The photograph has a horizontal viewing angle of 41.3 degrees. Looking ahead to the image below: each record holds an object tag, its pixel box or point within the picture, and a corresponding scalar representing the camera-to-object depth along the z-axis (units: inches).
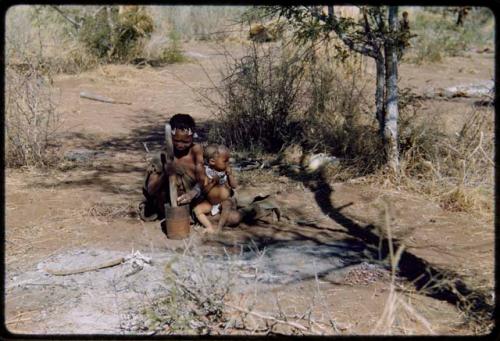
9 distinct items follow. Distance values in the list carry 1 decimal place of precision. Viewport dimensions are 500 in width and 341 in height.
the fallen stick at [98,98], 416.5
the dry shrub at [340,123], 249.3
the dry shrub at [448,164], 215.3
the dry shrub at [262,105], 286.5
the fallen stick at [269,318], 119.0
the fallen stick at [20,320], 139.1
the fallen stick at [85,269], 159.8
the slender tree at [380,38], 227.1
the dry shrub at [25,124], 257.8
